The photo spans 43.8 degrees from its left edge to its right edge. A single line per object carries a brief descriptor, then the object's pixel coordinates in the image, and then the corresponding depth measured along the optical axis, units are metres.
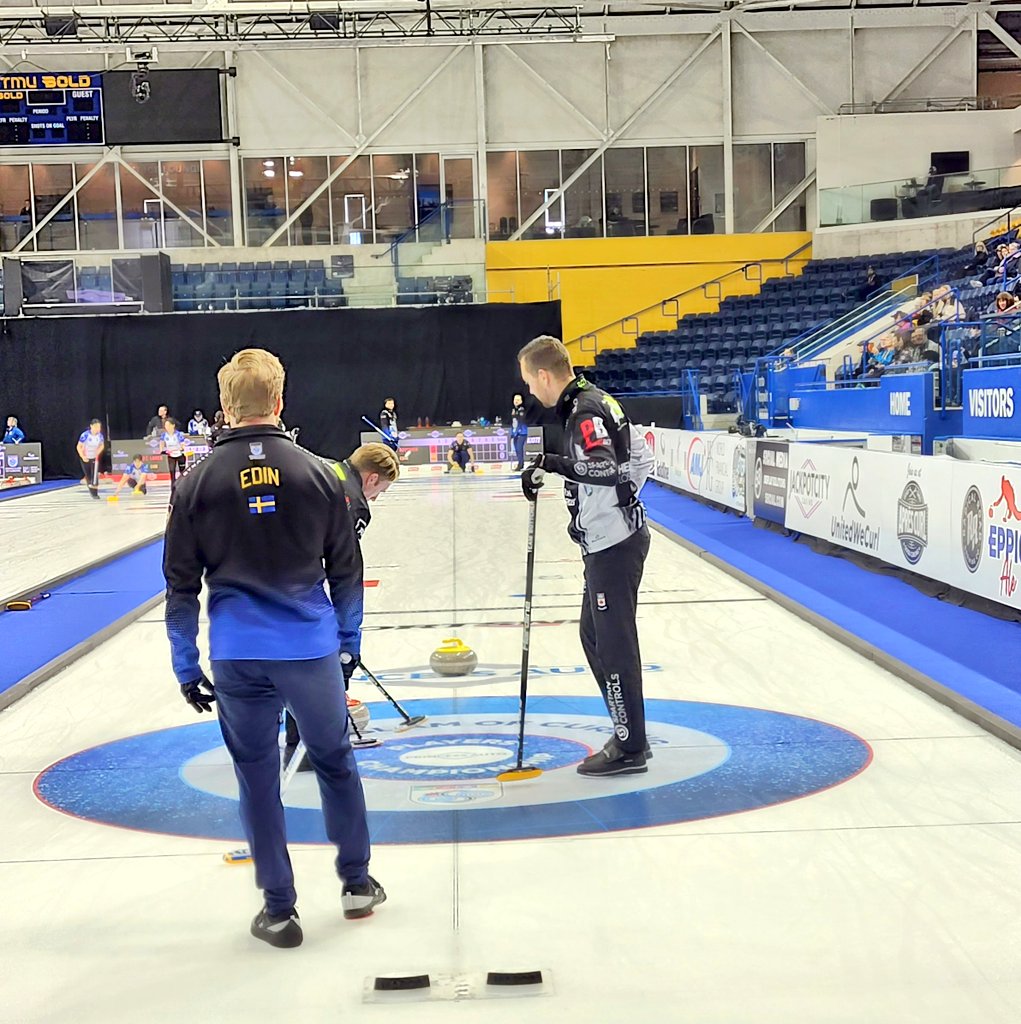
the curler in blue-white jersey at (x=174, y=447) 20.44
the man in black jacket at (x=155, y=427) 25.61
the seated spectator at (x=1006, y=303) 17.77
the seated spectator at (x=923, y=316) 21.23
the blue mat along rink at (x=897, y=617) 7.10
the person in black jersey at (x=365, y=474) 4.81
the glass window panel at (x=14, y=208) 34.78
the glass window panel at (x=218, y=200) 34.53
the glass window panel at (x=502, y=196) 34.66
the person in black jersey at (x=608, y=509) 5.10
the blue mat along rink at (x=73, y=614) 8.58
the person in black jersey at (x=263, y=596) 3.55
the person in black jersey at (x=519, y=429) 28.81
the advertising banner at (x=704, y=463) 16.78
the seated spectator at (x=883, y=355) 20.95
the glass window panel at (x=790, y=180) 34.84
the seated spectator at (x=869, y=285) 29.75
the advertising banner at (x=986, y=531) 8.34
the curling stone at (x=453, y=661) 7.63
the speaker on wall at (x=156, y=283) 29.83
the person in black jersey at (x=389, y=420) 28.17
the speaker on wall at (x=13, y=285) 29.98
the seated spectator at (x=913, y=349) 19.76
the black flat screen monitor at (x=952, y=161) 34.12
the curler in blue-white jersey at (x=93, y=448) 23.06
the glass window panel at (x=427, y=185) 34.53
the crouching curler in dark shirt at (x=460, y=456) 28.53
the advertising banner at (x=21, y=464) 29.12
